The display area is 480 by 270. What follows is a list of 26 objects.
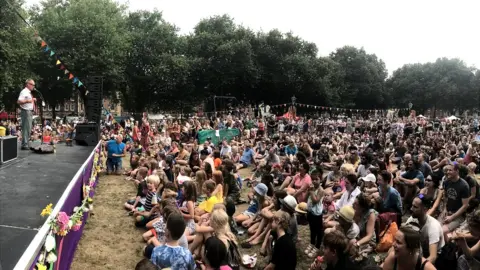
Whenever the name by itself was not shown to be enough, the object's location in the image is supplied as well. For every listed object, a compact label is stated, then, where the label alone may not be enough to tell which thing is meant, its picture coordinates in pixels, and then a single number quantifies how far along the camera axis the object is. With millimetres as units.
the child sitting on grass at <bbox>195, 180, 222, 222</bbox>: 6879
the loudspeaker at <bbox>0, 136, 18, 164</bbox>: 7199
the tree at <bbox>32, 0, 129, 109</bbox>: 31438
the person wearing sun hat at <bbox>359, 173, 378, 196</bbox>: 7408
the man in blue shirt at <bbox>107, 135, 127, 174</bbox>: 12586
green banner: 19250
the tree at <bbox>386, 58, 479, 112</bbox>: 53250
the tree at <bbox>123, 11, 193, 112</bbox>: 36344
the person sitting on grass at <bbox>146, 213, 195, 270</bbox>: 3457
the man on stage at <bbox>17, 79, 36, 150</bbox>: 8570
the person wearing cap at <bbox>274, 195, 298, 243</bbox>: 5473
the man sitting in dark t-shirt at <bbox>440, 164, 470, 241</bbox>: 5977
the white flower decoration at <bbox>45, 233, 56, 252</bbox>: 3203
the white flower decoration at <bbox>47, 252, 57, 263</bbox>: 3229
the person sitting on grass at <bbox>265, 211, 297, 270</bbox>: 4469
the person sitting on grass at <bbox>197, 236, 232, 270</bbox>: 3613
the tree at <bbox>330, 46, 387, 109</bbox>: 51219
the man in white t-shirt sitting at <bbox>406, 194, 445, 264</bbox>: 4602
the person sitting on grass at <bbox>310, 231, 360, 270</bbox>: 3512
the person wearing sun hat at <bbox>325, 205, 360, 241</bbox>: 4676
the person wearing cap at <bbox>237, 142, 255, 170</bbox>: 13867
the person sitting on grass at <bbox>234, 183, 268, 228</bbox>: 7129
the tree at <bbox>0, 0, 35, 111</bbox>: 21844
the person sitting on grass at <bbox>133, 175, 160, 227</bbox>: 7355
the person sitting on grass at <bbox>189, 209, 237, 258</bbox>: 4297
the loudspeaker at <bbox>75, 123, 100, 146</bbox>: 12809
